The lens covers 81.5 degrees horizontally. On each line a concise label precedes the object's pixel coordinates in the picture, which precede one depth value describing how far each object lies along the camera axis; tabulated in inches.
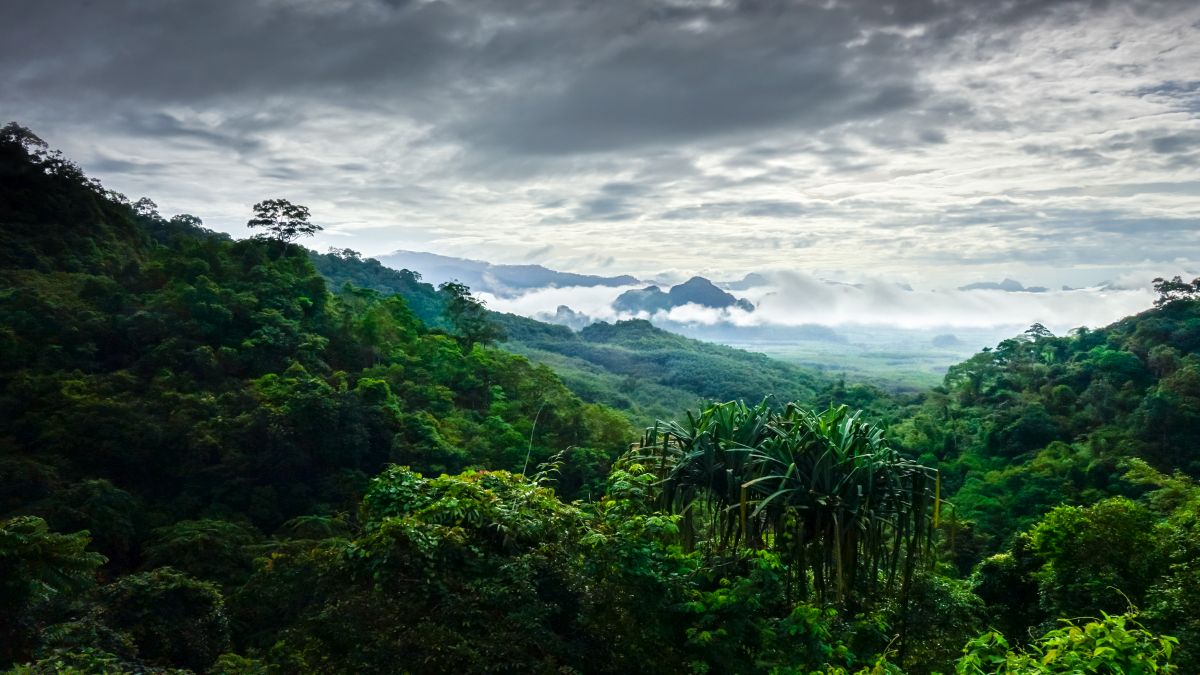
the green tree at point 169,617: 362.3
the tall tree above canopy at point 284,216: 1152.2
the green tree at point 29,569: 294.4
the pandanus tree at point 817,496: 233.8
